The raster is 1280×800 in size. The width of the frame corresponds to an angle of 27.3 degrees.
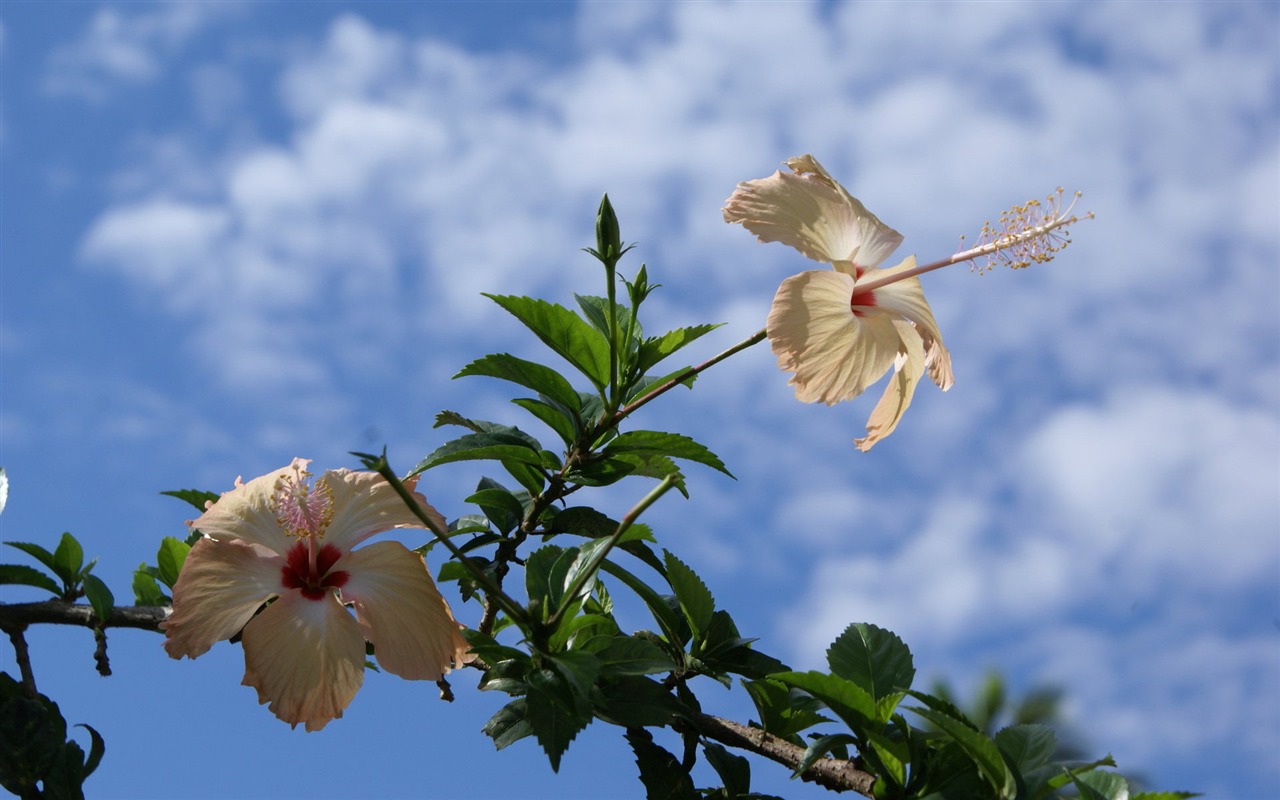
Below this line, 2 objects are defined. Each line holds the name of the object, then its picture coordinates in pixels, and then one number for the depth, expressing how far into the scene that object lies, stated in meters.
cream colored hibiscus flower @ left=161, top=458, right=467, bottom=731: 1.01
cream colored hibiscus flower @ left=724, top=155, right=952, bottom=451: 1.06
